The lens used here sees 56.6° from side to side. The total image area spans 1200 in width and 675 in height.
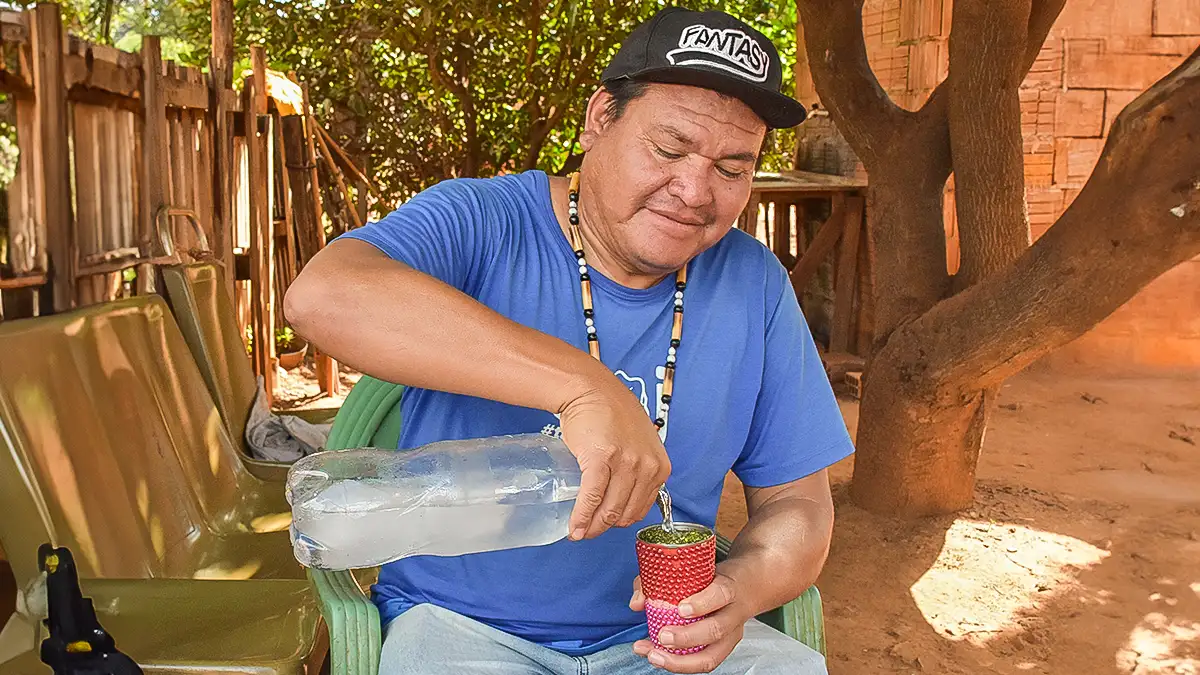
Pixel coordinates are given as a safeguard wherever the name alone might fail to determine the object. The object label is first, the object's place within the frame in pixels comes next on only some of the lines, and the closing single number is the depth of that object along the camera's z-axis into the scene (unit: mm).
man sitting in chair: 2000
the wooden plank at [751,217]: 8633
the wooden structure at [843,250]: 8539
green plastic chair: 1926
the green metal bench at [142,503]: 2383
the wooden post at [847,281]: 8578
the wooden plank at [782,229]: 10289
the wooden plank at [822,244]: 8664
